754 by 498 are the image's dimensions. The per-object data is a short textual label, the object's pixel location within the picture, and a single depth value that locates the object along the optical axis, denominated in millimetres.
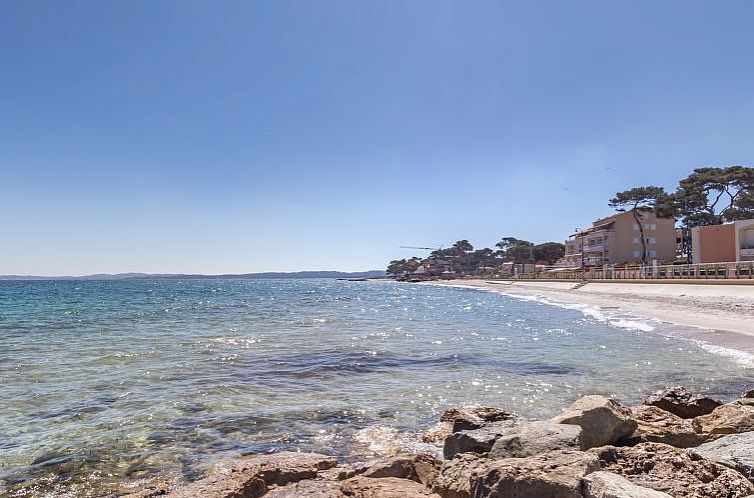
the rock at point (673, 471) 3773
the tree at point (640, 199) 73000
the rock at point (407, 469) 5051
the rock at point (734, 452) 4219
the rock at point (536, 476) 3551
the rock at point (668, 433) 6133
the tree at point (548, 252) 136512
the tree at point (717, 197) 61938
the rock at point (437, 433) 7168
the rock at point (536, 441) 4602
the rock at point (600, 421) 5777
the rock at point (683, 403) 7840
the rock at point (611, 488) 3182
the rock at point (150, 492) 4991
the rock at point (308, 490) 4277
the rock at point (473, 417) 6754
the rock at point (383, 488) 4391
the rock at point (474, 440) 5684
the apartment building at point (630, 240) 82188
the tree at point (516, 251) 142412
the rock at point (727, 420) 6254
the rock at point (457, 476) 4297
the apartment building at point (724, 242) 45156
